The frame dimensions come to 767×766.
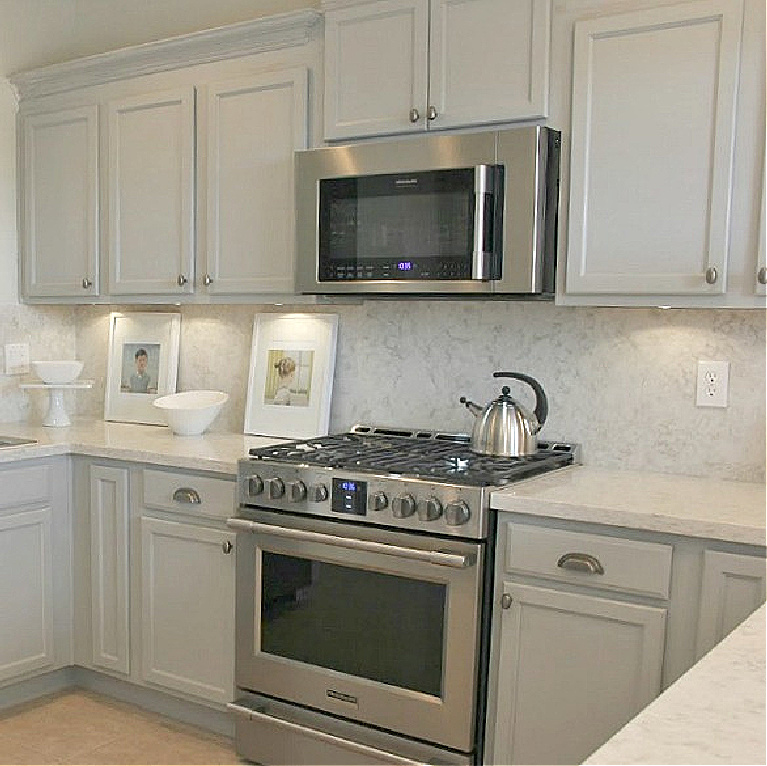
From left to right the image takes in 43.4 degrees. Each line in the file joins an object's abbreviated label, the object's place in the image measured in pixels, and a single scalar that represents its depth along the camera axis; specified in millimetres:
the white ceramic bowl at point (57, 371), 3855
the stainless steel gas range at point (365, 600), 2502
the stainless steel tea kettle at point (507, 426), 2850
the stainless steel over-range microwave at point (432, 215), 2678
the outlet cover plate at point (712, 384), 2773
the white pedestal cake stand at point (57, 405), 3871
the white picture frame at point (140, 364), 3936
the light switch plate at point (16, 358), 4035
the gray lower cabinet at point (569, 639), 2293
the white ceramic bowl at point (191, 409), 3570
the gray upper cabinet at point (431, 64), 2695
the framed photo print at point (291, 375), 3475
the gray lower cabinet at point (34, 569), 3248
